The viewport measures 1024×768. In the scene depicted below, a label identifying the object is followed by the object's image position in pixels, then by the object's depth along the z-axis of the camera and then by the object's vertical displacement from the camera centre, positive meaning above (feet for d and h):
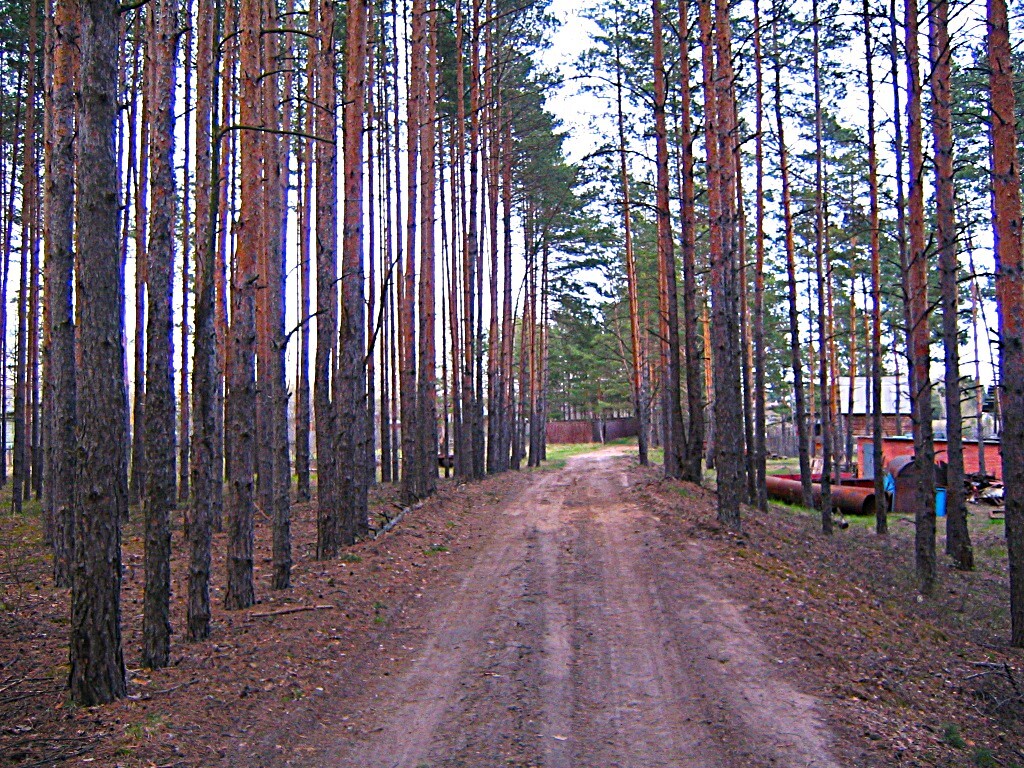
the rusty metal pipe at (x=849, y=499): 77.64 -8.79
